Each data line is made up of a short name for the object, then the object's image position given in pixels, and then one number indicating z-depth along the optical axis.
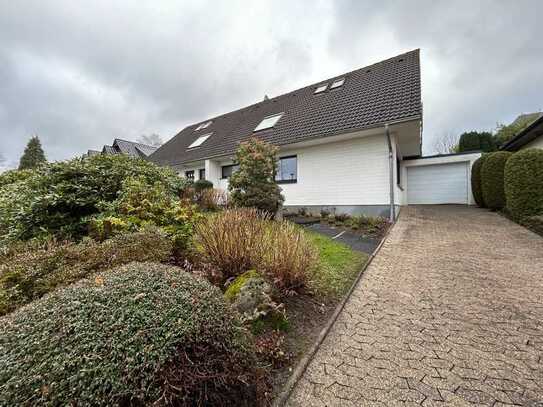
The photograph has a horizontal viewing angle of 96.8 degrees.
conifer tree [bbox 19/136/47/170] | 25.84
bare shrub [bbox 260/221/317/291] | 3.18
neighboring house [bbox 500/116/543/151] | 8.27
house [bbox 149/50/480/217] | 8.58
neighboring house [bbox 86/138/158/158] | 25.48
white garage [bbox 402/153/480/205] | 12.85
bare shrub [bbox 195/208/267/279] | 3.19
